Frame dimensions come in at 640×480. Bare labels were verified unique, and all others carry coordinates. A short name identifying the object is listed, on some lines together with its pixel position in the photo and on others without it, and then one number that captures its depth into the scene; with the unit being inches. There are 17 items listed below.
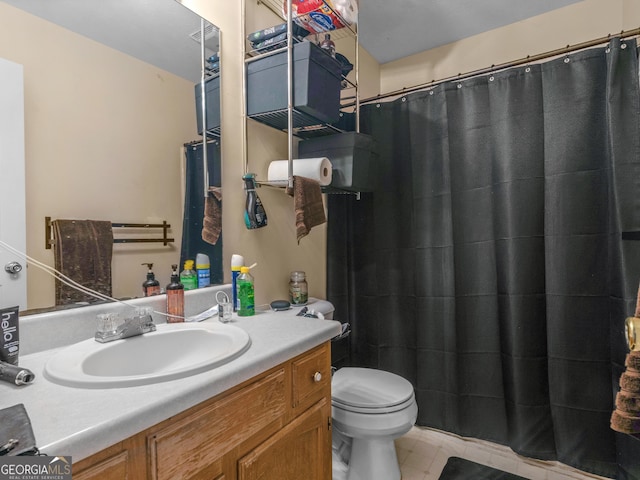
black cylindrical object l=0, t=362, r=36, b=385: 26.1
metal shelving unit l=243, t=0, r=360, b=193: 52.0
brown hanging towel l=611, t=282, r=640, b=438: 26.9
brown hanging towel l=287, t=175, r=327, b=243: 54.0
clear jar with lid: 63.7
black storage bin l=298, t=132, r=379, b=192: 62.3
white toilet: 53.3
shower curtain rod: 56.4
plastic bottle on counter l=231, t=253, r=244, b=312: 51.8
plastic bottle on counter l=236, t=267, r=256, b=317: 49.2
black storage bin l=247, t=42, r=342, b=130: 51.8
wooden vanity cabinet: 23.3
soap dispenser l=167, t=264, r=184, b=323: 45.0
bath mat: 61.5
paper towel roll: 56.8
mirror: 34.9
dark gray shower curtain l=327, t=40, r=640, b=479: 58.6
